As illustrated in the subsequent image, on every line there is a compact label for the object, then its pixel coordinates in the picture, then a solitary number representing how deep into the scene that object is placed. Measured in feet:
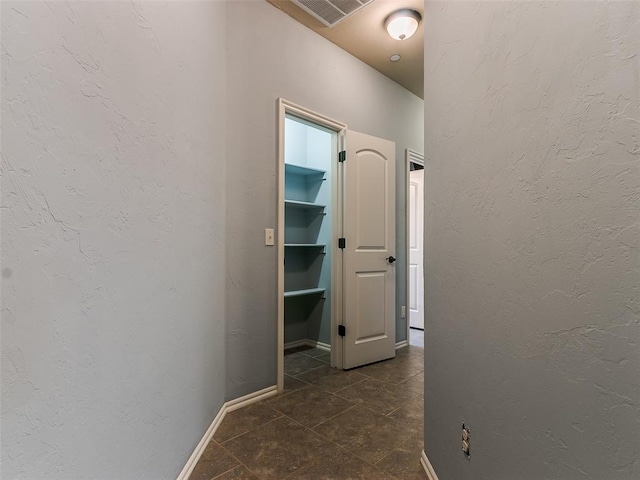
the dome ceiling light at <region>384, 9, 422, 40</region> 7.67
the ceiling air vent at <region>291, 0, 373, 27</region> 7.21
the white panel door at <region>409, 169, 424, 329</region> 14.24
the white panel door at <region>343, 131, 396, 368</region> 9.23
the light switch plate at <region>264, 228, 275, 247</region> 7.30
